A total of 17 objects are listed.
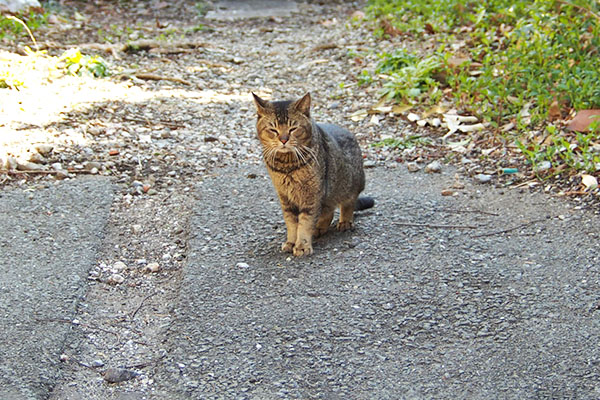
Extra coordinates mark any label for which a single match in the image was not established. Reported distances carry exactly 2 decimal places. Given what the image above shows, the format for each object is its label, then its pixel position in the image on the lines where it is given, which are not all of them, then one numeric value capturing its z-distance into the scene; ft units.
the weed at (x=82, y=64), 22.63
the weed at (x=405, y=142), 19.33
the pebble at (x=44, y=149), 17.06
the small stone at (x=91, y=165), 16.98
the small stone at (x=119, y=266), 13.10
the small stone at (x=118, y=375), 9.91
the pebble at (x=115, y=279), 12.59
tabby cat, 12.92
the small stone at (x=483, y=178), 16.75
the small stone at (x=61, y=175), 16.34
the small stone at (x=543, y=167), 16.55
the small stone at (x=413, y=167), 17.88
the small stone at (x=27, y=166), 16.37
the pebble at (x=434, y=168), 17.66
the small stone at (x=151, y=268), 13.16
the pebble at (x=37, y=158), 16.69
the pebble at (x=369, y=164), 18.35
